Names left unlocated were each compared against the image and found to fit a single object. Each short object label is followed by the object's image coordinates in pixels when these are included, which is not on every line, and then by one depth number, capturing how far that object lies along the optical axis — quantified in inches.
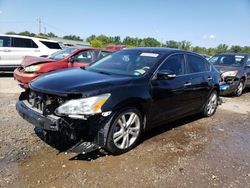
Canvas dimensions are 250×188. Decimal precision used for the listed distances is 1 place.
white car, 315.3
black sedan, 96.6
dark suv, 259.6
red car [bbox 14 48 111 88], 210.1
